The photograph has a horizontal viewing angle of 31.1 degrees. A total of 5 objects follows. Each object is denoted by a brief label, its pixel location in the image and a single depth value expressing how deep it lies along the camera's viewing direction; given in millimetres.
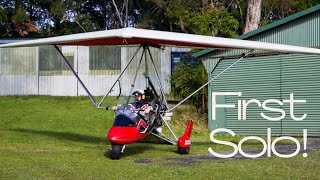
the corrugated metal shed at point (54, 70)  29906
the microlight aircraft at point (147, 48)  12359
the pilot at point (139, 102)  13250
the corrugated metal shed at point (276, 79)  18531
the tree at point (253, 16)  26250
